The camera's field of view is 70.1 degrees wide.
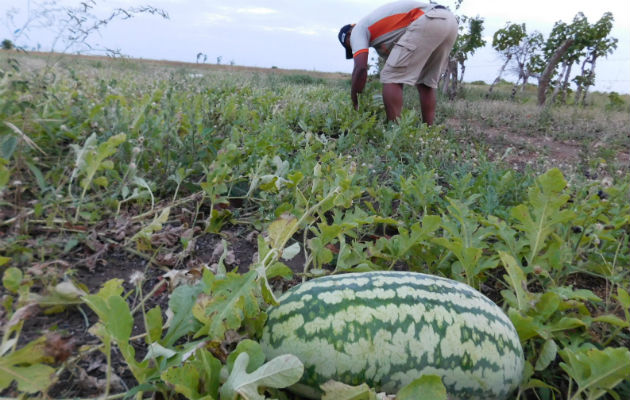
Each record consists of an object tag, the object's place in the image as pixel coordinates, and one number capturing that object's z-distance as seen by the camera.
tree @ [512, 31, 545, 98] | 17.25
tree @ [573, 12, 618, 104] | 14.64
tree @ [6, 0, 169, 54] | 2.48
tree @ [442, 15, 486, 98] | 11.22
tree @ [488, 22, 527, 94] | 17.42
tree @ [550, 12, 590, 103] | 14.73
